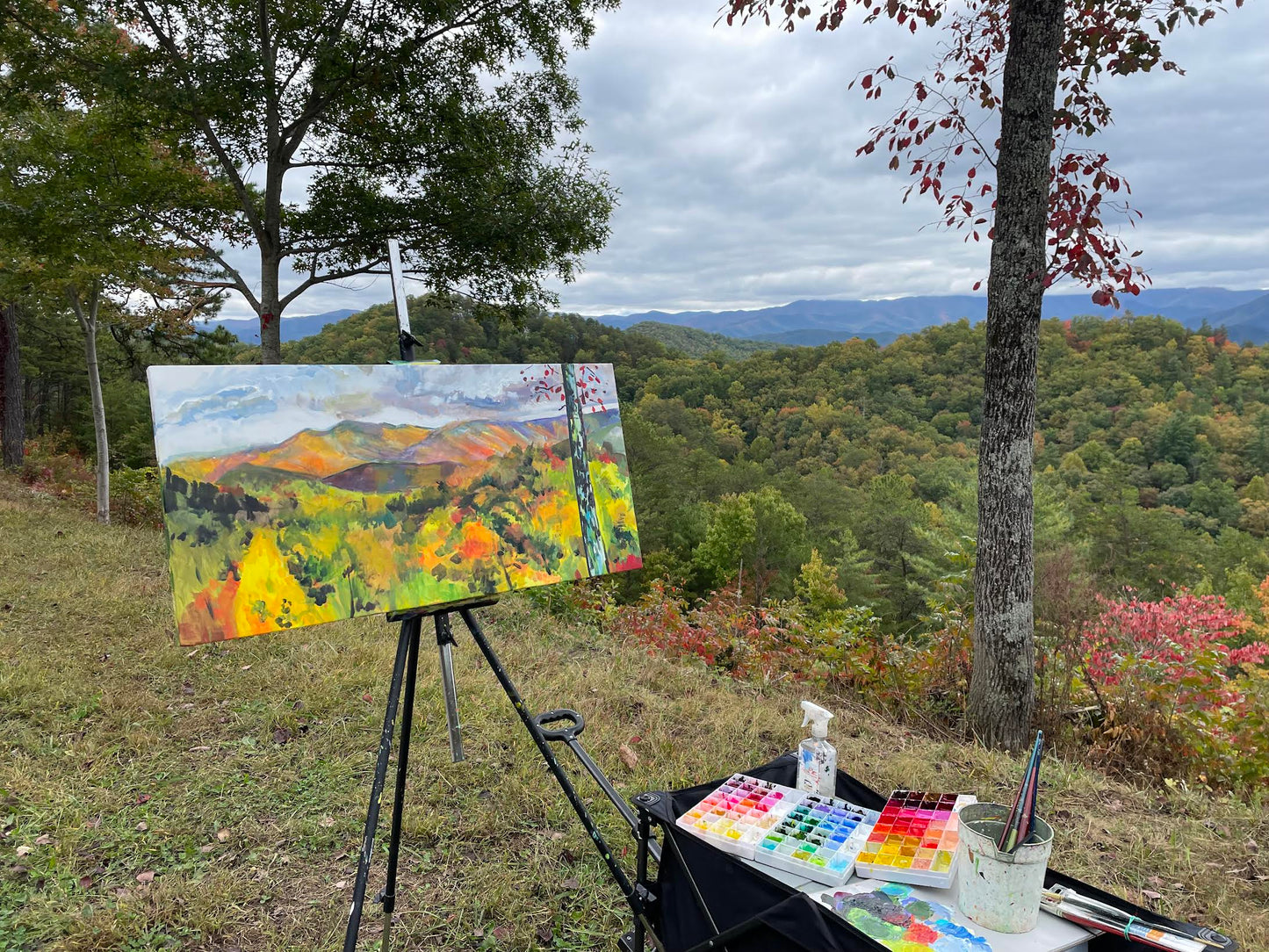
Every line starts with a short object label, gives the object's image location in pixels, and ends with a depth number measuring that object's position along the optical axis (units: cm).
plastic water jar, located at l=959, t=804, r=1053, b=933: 120
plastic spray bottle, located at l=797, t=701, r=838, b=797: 174
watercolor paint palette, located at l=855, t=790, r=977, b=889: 139
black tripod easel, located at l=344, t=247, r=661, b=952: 157
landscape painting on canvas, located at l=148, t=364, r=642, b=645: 160
